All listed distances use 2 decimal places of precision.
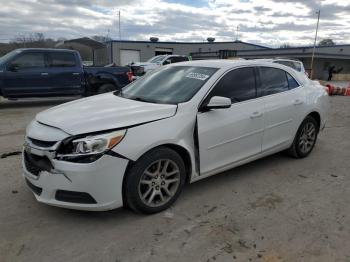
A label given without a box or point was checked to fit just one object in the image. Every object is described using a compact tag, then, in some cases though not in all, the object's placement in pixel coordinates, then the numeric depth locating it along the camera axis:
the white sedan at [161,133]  3.41
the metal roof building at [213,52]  38.81
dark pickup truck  11.26
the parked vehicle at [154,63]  17.77
